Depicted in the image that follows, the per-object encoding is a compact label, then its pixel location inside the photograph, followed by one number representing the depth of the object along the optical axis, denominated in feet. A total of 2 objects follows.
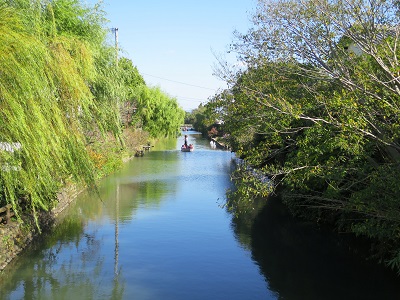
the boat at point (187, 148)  165.48
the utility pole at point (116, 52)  68.78
